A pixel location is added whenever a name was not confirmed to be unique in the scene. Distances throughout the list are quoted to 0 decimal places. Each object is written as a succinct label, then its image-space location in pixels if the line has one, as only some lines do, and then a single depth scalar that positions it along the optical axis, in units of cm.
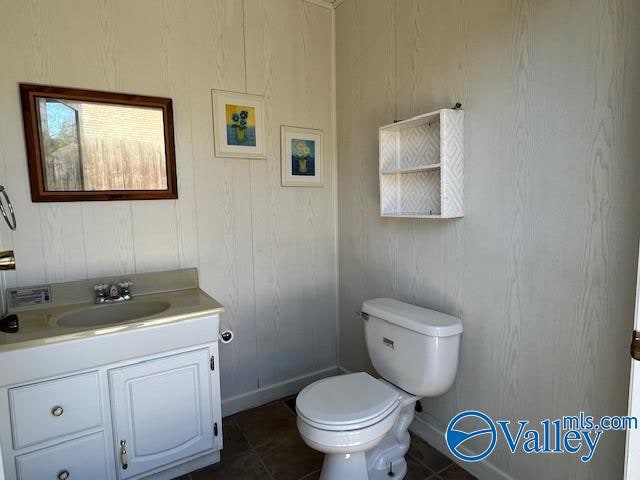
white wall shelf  166
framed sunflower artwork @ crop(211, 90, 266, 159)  214
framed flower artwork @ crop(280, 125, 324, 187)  238
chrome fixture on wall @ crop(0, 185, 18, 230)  146
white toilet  145
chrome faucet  183
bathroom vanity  138
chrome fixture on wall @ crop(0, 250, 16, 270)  123
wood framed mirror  173
